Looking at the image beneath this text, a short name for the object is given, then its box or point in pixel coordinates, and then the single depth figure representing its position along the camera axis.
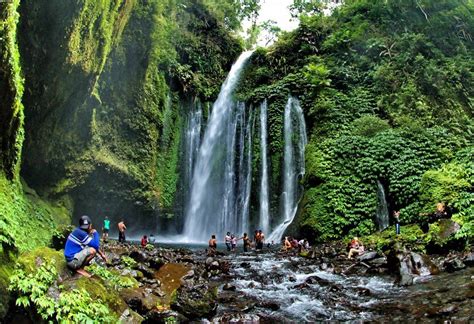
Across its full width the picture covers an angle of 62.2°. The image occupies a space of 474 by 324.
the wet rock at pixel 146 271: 8.80
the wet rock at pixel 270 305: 7.22
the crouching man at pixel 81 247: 5.79
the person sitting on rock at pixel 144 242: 15.41
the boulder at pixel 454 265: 8.94
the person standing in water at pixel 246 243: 15.83
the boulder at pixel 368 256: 10.98
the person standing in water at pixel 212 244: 15.42
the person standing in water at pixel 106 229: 16.94
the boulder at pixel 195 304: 6.51
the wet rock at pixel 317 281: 9.01
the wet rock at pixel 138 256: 10.71
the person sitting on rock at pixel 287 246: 14.90
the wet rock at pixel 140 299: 6.36
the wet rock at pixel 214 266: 10.69
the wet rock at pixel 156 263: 10.02
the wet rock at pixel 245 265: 11.26
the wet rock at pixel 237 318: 6.34
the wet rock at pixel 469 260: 9.15
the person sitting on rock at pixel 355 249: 12.09
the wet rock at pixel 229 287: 8.50
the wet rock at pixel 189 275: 9.02
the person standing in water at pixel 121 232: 16.98
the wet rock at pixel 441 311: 6.03
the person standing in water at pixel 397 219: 13.61
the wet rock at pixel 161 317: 6.03
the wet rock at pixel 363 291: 7.87
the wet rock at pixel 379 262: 10.14
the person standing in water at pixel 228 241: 16.07
